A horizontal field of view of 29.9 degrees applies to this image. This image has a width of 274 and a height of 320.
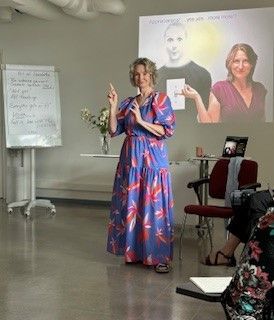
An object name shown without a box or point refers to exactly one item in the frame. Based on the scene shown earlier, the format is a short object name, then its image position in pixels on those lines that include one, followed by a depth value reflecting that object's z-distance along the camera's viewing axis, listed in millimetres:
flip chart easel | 6734
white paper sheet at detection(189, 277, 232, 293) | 1617
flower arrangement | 6586
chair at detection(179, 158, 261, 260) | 4375
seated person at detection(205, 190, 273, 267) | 3764
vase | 6699
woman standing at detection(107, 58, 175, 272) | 4016
